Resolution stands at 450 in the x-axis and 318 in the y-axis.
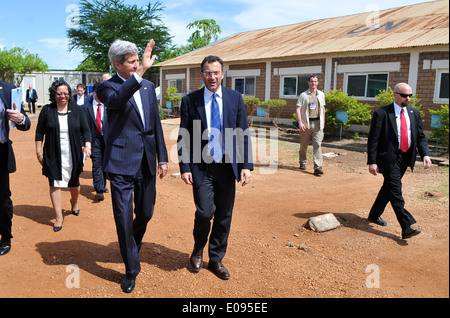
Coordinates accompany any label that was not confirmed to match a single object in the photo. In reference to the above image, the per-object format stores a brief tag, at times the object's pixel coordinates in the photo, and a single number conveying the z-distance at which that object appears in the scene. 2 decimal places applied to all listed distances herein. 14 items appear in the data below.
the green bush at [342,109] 13.16
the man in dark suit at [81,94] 7.93
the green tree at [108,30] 35.88
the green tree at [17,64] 29.14
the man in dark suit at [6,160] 4.23
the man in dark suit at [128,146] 3.39
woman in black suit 5.05
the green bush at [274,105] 16.84
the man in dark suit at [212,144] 3.74
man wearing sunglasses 4.89
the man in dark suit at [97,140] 6.32
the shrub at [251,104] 17.58
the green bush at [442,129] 10.14
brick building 13.00
